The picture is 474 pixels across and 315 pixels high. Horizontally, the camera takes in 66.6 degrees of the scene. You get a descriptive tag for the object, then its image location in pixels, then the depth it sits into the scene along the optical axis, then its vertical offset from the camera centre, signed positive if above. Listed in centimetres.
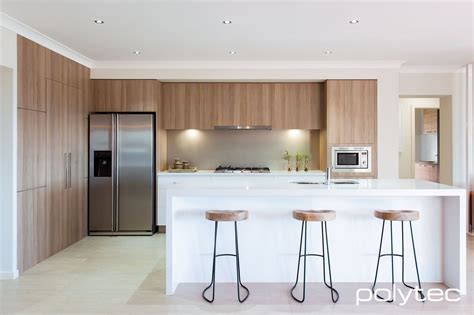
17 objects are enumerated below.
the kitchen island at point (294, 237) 356 -81
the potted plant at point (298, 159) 620 -5
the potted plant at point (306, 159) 610 -5
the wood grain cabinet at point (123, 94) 569 +97
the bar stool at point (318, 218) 313 -54
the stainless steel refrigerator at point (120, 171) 556 -24
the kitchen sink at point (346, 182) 375 -28
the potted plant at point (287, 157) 623 -2
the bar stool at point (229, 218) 316 -55
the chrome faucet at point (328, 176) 368 -20
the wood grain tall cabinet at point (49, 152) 395 +4
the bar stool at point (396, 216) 316 -53
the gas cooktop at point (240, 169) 583 -22
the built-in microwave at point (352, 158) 562 -3
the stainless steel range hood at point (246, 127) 592 +47
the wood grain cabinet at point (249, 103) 593 +87
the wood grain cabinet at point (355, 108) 562 +75
